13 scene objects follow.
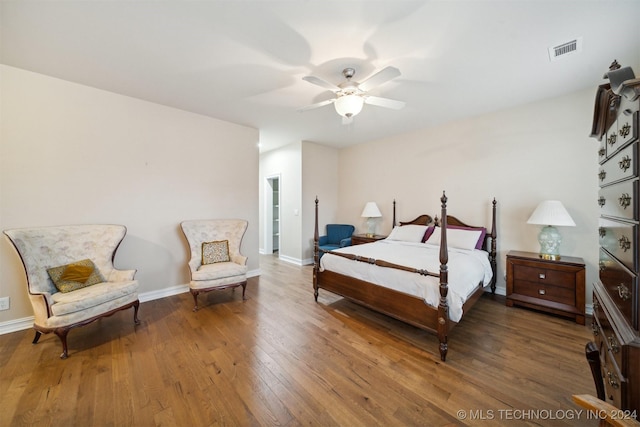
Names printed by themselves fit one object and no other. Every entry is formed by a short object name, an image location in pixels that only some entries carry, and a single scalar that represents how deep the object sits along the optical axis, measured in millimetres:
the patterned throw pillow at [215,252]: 3420
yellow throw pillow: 2361
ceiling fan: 2094
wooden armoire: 864
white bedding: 2162
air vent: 2049
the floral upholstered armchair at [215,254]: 3062
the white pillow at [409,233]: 3900
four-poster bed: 2100
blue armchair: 5243
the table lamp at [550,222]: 2762
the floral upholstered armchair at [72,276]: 2107
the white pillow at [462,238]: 3344
